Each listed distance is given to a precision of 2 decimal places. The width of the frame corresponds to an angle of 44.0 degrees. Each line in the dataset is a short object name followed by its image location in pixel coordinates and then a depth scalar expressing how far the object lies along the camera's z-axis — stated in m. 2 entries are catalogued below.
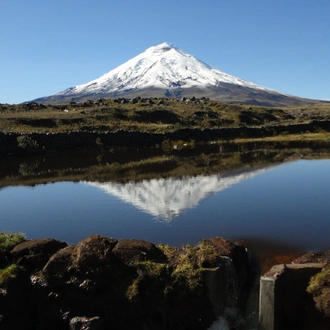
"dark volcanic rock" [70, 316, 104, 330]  13.17
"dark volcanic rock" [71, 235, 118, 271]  14.49
